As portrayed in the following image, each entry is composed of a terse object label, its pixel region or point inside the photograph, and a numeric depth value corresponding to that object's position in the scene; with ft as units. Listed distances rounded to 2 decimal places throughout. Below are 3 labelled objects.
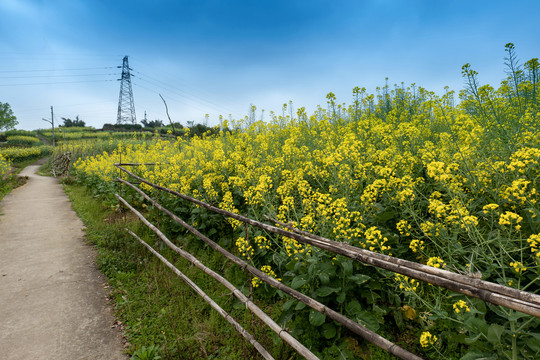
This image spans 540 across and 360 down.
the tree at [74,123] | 203.21
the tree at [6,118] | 185.55
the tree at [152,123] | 158.84
